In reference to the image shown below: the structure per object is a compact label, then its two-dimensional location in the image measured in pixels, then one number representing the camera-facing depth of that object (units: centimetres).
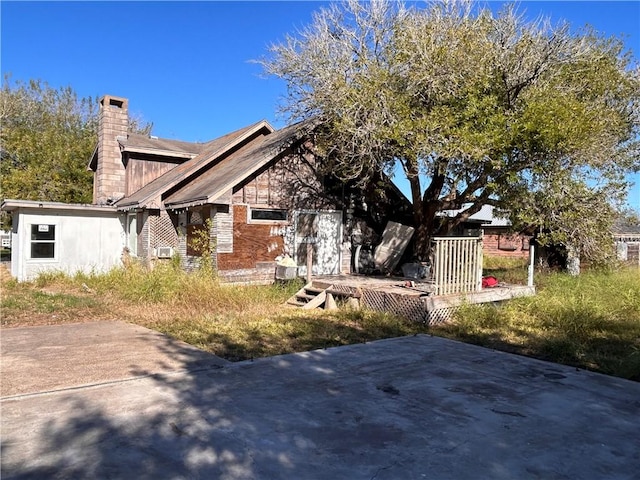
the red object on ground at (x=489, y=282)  1166
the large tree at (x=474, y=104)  1092
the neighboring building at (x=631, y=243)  2545
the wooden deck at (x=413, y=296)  979
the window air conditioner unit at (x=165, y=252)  1502
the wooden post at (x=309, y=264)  1298
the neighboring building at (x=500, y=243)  3053
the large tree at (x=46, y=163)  2248
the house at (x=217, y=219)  1387
